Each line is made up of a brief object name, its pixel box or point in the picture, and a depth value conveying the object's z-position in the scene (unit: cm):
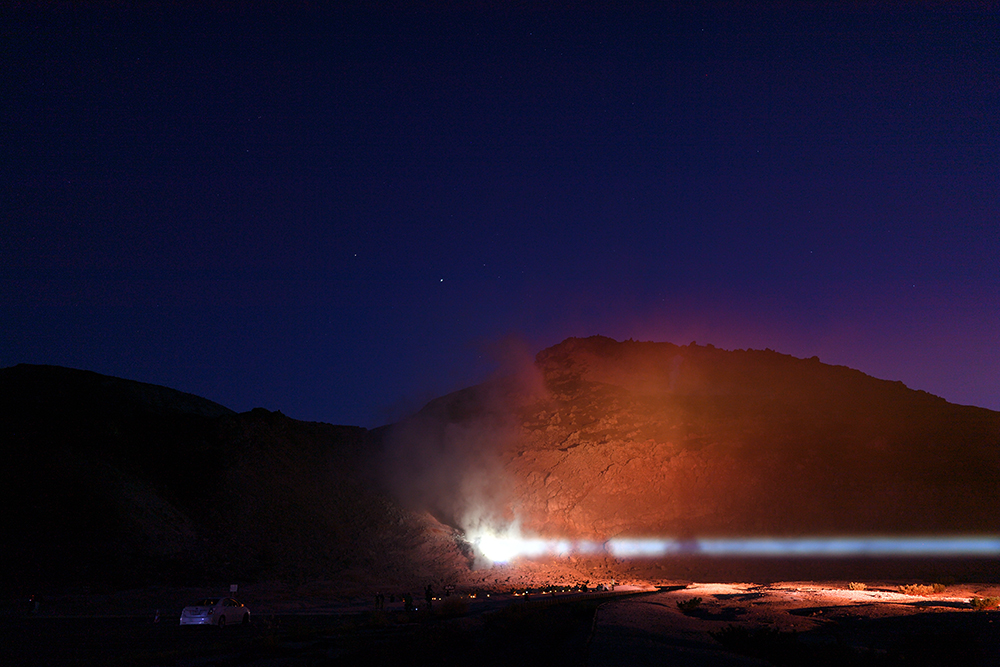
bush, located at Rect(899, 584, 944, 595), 3382
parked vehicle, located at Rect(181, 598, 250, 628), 2364
